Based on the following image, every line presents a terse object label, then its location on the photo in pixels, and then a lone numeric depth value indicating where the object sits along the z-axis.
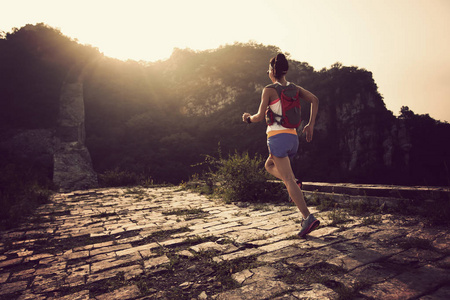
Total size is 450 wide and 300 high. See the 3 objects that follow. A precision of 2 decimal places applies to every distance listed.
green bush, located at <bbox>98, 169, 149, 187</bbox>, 9.64
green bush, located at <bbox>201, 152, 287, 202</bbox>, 5.27
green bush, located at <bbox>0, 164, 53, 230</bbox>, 4.22
